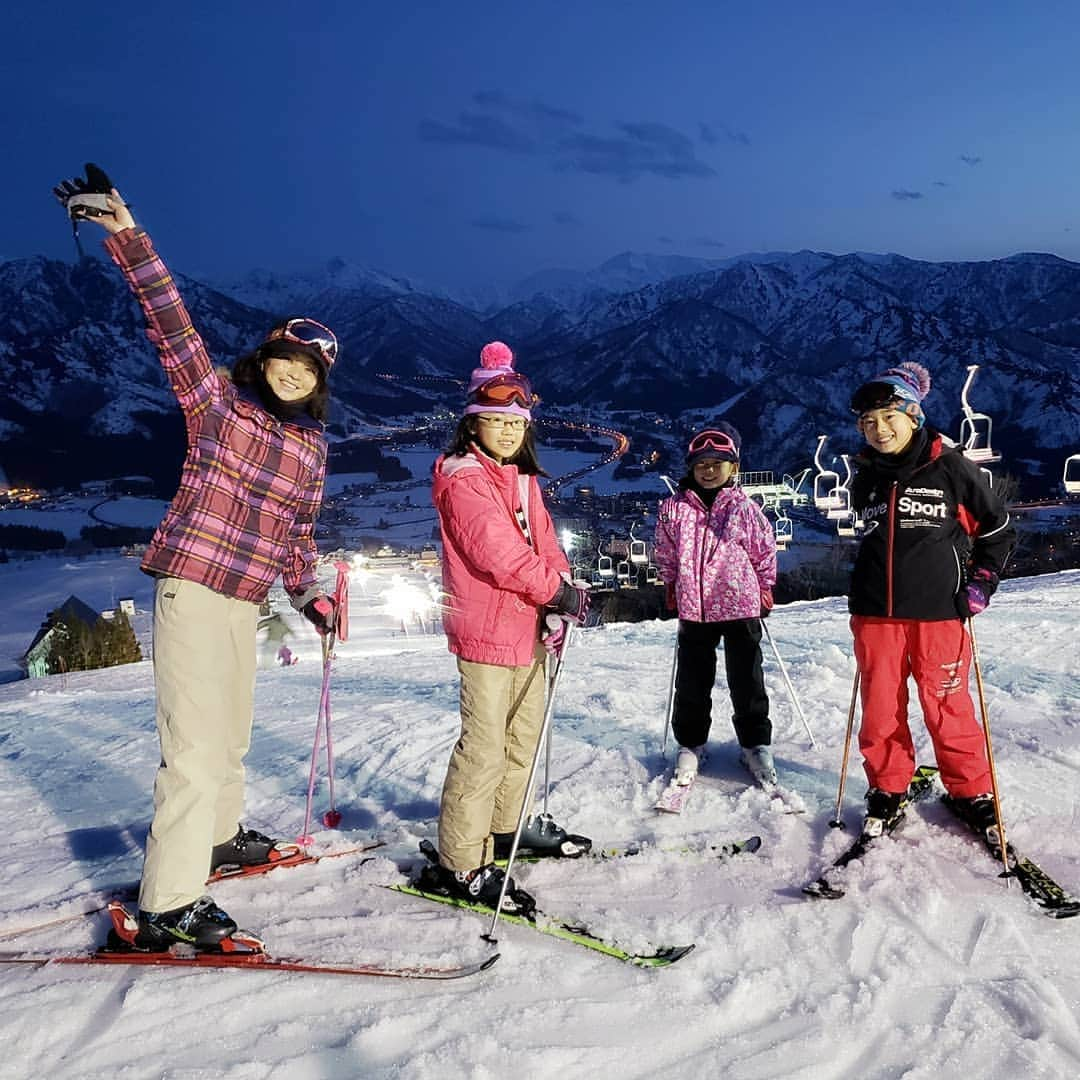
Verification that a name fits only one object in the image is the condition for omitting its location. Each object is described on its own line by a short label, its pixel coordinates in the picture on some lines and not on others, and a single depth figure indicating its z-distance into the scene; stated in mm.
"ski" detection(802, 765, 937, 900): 2873
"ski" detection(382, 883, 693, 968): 2496
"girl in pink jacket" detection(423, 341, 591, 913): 2771
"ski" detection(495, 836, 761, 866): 3287
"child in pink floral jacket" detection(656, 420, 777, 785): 4047
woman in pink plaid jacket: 2553
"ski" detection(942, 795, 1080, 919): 2654
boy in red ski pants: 3180
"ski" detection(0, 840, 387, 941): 2848
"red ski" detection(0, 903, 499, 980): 2438
